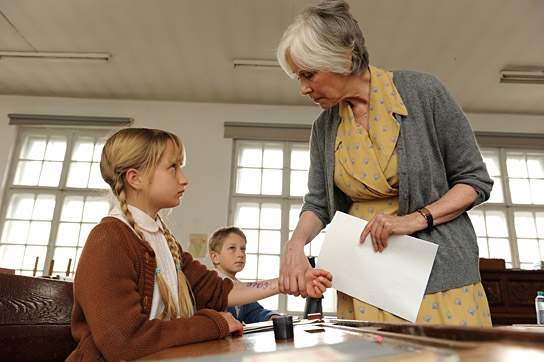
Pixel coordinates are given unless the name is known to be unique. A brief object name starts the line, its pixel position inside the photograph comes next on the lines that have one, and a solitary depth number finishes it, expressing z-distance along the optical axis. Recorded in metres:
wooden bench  0.83
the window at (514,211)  5.46
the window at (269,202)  5.32
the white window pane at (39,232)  5.40
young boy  2.79
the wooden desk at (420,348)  0.27
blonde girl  0.76
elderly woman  0.94
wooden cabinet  3.66
